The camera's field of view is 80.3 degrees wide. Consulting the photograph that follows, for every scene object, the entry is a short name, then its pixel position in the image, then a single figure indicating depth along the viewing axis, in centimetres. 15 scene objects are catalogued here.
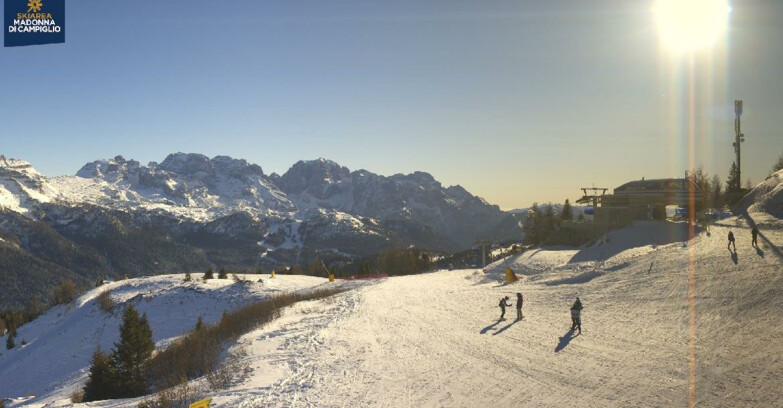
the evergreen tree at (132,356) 2788
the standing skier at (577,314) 2423
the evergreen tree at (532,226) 9051
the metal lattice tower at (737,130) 5862
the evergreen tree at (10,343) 6688
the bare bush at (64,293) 8953
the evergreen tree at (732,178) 9541
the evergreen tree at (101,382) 2672
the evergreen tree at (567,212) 9631
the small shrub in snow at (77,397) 2875
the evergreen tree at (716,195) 7387
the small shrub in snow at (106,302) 6634
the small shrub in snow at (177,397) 1689
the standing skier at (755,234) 3394
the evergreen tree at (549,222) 8514
